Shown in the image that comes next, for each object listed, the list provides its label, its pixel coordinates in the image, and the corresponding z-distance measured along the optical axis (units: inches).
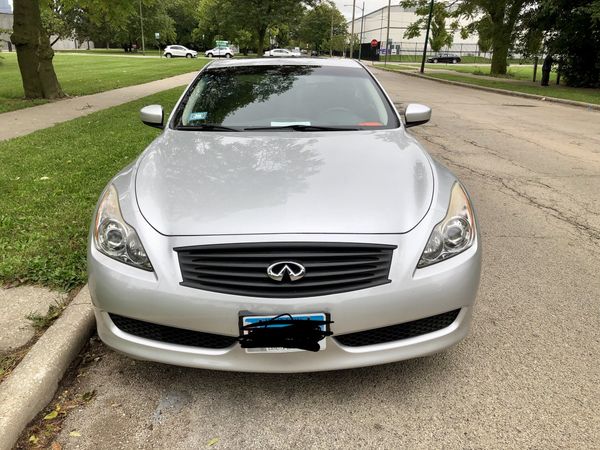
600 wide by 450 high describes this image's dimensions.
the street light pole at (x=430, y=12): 1243.5
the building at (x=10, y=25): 2784.5
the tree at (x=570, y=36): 764.6
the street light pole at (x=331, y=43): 3151.1
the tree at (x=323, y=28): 3361.7
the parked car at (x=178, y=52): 2306.1
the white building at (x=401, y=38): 3142.2
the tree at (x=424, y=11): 1328.7
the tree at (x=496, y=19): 884.0
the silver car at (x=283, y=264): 83.4
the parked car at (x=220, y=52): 2357.9
